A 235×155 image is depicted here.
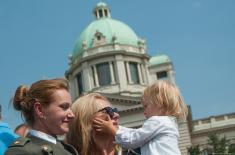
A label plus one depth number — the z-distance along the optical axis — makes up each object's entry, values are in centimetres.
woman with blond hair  394
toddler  405
